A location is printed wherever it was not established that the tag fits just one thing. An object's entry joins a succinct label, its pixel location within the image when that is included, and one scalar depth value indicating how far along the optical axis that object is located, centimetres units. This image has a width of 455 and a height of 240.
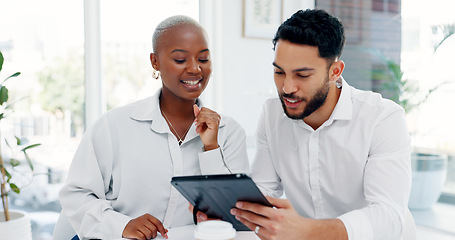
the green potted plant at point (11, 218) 235
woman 158
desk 134
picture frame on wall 366
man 138
